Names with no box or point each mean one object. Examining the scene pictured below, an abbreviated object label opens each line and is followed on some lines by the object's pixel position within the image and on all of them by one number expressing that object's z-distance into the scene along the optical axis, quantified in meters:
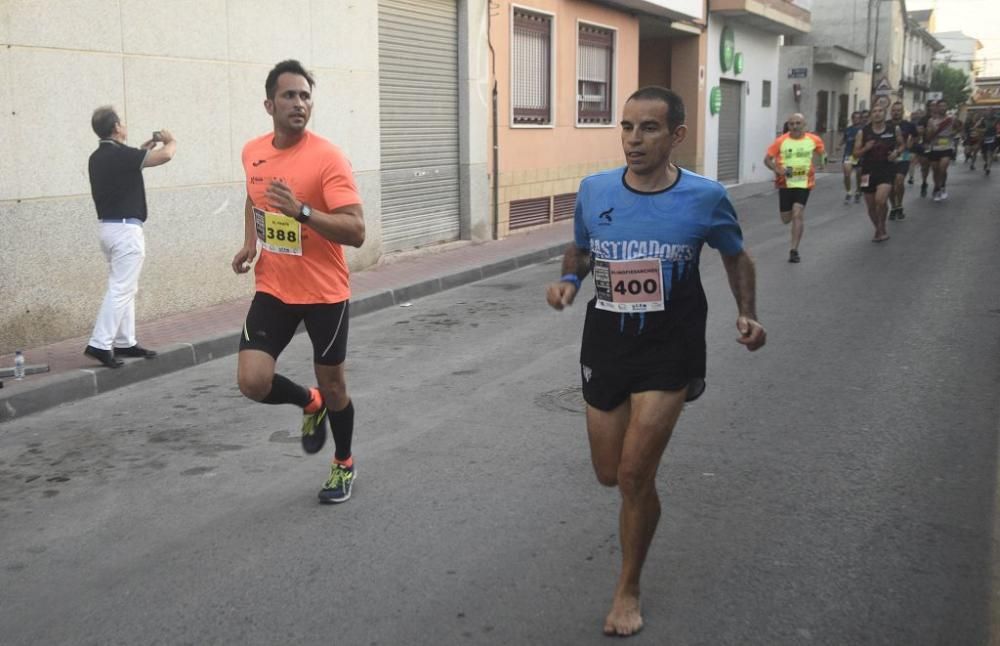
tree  87.91
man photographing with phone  7.59
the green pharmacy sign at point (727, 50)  27.30
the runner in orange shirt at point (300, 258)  4.54
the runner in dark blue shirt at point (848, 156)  21.42
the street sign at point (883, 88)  36.94
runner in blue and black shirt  3.51
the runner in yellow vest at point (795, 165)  12.80
